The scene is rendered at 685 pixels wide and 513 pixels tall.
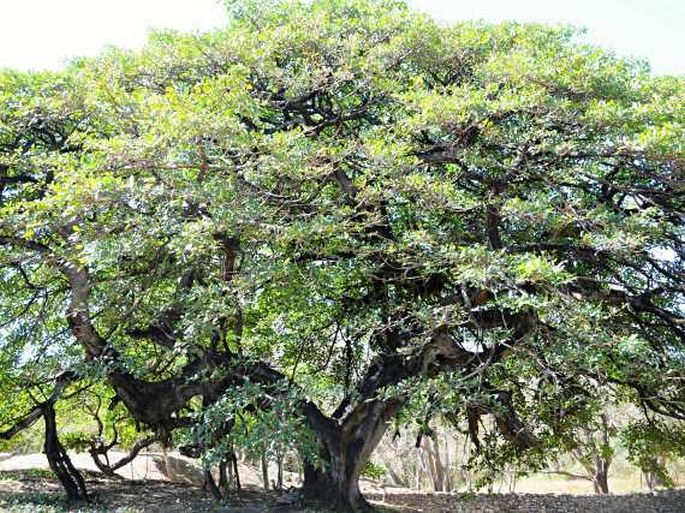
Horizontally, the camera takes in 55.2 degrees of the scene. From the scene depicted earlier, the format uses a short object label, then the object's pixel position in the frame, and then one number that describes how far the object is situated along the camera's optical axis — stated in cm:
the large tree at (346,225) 646
